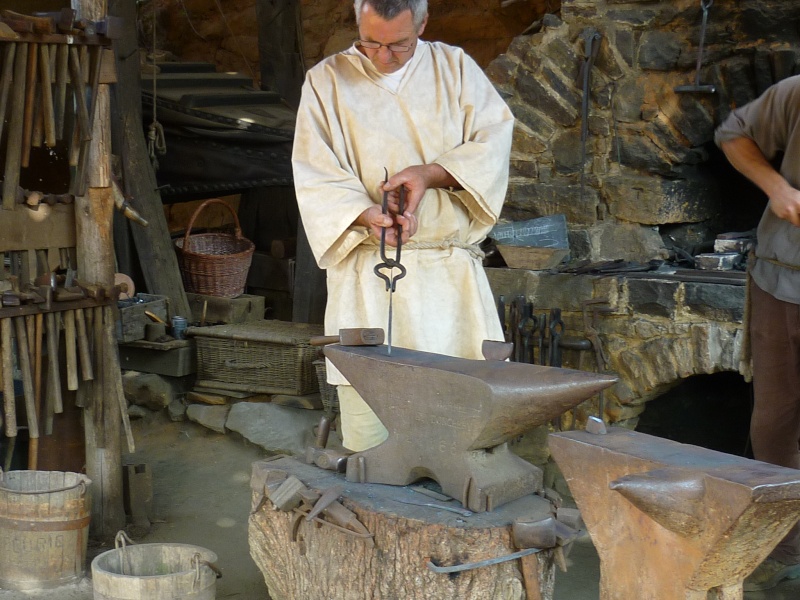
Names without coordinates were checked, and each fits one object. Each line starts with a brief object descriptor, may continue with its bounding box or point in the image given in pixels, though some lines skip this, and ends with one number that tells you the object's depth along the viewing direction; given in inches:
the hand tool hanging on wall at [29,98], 142.2
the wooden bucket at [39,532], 142.2
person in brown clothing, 124.7
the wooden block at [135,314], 212.1
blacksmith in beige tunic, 114.4
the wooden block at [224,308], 235.5
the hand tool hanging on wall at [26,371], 147.7
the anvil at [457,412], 91.2
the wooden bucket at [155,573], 118.0
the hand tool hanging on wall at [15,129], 141.0
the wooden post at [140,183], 223.0
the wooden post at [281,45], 269.1
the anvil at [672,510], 69.9
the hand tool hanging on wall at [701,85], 174.9
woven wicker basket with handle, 237.1
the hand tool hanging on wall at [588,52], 184.2
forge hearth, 170.2
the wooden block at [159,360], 224.7
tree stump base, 94.9
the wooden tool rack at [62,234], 143.7
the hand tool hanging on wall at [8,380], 145.8
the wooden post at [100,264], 154.9
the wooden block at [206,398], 223.8
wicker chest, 217.5
